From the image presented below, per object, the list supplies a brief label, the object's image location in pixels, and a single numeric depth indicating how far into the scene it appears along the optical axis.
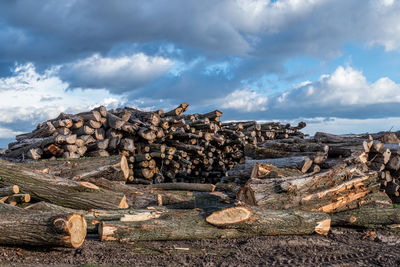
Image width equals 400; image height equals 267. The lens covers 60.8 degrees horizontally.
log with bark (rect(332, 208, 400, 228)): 7.09
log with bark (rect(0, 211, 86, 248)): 4.80
